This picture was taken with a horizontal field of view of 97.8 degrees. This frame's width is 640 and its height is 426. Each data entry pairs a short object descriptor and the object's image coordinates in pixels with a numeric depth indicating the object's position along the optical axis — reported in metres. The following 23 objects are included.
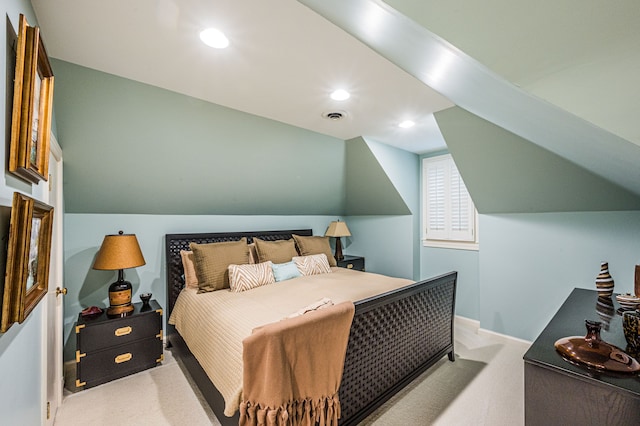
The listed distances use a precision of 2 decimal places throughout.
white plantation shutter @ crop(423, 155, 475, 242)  3.73
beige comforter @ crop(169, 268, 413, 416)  1.70
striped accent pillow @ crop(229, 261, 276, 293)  2.76
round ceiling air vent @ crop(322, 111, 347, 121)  2.70
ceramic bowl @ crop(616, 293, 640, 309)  1.71
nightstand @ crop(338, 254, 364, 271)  4.25
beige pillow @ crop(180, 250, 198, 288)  2.93
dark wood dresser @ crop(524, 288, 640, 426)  0.97
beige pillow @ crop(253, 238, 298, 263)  3.35
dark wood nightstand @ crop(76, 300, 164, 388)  2.27
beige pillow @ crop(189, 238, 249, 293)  2.76
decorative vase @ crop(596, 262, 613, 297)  2.03
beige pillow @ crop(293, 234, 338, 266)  3.76
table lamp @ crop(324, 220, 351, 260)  4.36
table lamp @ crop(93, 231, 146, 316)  2.46
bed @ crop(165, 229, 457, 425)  1.79
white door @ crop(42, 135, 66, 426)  1.83
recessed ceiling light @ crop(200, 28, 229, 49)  1.51
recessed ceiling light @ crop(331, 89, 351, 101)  2.23
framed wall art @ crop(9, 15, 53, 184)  0.83
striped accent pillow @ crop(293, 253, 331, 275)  3.42
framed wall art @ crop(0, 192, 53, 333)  0.76
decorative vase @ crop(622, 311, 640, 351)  1.19
